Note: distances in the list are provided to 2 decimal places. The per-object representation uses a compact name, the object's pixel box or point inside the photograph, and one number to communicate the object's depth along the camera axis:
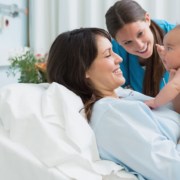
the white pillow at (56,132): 1.31
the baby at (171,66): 1.42
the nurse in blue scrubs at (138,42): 1.69
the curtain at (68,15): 2.20
